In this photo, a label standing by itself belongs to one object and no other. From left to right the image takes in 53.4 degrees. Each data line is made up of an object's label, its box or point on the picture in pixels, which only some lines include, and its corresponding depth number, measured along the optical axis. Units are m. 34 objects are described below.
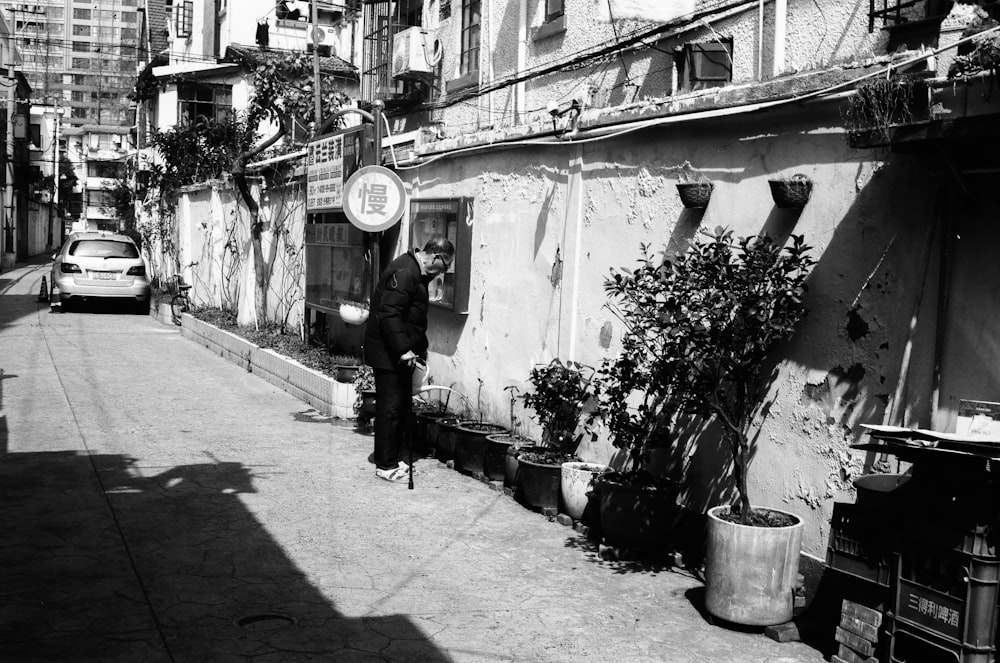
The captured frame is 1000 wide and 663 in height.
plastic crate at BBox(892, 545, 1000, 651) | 4.45
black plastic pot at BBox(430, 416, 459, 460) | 9.35
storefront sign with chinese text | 13.03
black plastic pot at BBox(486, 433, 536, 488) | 8.59
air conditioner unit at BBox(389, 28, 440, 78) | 16.72
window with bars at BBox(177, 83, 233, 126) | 34.59
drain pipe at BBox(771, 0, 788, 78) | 9.78
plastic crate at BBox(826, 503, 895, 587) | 4.86
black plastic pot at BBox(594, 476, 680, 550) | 6.58
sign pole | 11.53
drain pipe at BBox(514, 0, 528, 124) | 14.09
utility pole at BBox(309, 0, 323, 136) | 15.89
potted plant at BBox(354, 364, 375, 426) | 10.98
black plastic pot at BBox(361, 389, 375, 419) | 10.91
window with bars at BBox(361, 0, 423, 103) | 18.42
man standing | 8.55
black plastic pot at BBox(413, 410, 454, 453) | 9.80
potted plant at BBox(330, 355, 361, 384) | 11.41
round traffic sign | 10.87
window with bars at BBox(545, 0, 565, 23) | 13.29
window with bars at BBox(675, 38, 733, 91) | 10.84
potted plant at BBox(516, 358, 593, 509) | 7.81
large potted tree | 5.51
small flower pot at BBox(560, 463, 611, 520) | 7.45
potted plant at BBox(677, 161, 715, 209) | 6.79
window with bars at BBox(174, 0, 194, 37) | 39.03
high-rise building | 103.06
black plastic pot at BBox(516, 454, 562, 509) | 7.79
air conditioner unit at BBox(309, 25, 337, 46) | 30.41
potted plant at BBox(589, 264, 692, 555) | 6.24
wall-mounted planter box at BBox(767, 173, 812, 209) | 5.97
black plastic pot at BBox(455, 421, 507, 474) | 8.91
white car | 22.44
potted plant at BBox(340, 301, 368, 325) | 12.38
